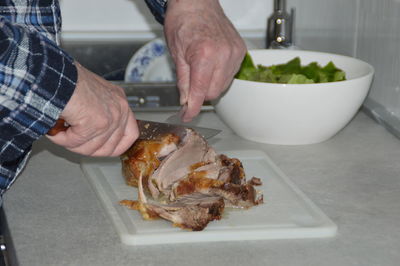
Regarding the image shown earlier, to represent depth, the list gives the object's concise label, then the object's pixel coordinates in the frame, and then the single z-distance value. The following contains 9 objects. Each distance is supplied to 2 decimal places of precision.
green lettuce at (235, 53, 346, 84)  1.85
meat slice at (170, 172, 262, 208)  1.56
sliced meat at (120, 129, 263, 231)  1.52
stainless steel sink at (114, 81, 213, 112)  2.27
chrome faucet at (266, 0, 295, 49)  2.26
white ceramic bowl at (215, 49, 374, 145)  1.76
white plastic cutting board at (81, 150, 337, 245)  1.49
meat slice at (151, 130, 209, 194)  1.62
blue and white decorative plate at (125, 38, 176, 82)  2.41
